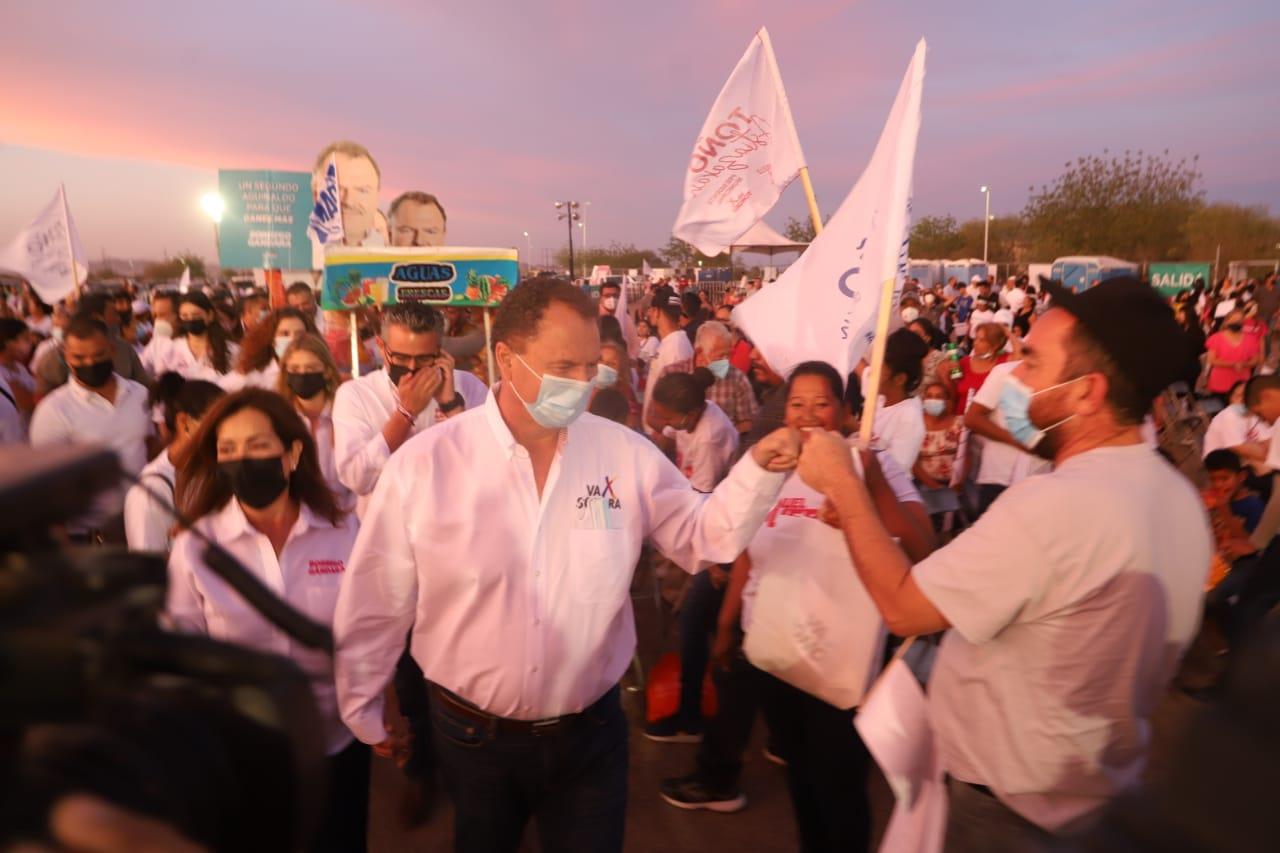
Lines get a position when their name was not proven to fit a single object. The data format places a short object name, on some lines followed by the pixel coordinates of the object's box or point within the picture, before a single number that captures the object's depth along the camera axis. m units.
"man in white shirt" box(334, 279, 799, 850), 2.29
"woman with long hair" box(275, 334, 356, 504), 4.54
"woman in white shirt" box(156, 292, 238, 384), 6.99
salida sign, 26.09
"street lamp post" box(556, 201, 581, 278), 50.71
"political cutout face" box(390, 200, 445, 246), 8.52
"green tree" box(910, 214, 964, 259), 63.03
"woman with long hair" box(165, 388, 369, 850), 2.61
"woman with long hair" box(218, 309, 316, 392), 5.64
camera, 0.62
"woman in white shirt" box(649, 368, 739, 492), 5.04
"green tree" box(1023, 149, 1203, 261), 44.97
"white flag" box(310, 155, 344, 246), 8.61
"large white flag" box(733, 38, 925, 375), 2.73
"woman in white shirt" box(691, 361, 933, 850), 2.87
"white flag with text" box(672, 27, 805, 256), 4.57
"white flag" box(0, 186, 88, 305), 8.12
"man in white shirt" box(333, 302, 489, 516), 3.84
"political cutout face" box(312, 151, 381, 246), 8.65
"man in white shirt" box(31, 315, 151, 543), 4.77
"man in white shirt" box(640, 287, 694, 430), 7.69
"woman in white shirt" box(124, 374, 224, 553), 2.76
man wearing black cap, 1.78
